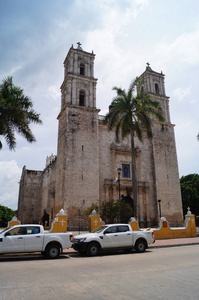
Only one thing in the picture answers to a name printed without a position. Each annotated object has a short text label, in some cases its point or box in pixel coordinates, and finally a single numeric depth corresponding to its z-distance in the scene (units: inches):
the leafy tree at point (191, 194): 1637.6
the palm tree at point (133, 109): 844.4
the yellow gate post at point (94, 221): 685.9
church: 1018.1
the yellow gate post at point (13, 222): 649.2
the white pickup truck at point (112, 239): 429.1
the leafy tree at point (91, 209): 816.1
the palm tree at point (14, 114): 678.0
